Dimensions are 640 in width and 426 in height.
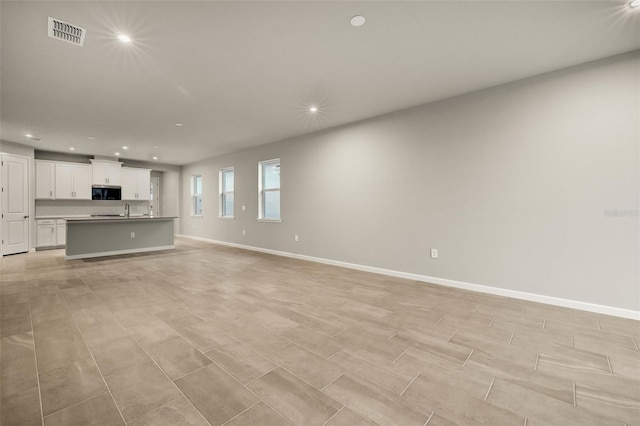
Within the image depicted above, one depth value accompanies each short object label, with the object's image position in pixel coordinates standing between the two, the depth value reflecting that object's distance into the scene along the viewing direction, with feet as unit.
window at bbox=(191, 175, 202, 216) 30.07
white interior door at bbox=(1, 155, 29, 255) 18.67
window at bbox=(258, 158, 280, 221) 21.11
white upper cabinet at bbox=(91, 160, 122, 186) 24.76
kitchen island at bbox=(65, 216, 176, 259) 18.26
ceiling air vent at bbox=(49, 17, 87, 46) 7.28
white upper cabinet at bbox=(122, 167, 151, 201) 26.53
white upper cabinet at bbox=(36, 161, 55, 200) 21.93
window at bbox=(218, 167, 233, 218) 25.88
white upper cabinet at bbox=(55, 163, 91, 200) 22.94
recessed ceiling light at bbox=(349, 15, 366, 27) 7.04
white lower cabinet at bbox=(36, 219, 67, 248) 21.65
